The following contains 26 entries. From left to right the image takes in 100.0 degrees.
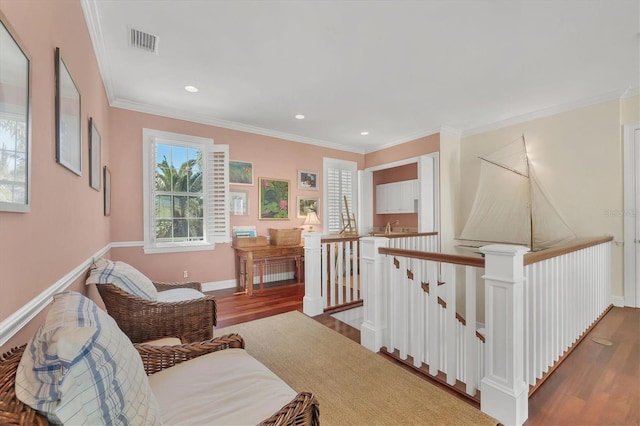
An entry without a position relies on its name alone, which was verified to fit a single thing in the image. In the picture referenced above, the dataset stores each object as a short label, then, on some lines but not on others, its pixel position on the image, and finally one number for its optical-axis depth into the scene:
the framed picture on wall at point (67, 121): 1.36
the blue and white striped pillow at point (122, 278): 1.77
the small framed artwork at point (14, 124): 0.83
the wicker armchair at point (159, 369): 0.54
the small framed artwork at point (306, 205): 5.28
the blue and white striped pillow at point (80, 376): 0.56
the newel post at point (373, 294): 2.41
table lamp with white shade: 5.05
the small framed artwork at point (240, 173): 4.51
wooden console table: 4.05
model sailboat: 3.49
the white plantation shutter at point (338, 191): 5.66
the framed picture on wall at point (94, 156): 2.20
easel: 5.45
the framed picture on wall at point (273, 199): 4.82
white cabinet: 5.70
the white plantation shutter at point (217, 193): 4.29
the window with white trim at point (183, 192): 3.88
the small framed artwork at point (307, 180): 5.27
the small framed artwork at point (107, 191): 3.01
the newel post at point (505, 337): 1.53
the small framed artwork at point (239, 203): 4.51
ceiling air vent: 2.31
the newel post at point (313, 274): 3.23
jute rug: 1.61
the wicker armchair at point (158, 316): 1.73
